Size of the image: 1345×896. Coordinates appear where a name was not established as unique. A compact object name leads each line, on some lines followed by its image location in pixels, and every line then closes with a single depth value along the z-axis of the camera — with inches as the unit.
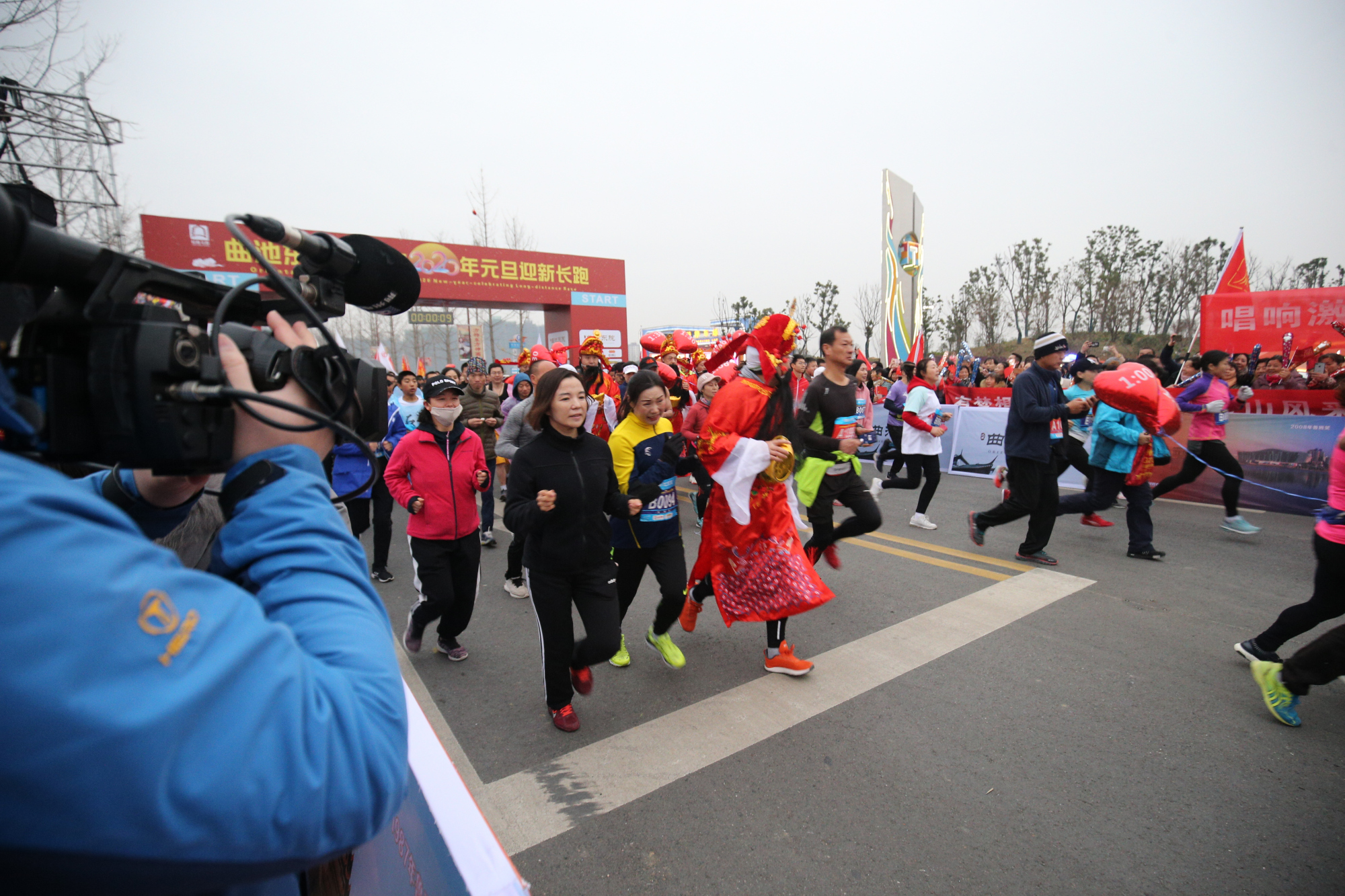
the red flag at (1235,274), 482.6
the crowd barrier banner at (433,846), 41.9
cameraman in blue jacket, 19.7
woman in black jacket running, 131.8
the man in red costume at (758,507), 146.2
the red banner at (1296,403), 302.8
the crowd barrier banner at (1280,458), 289.1
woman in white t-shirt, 283.1
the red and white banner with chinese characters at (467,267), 762.8
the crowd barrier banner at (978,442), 409.4
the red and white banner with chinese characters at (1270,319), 436.1
